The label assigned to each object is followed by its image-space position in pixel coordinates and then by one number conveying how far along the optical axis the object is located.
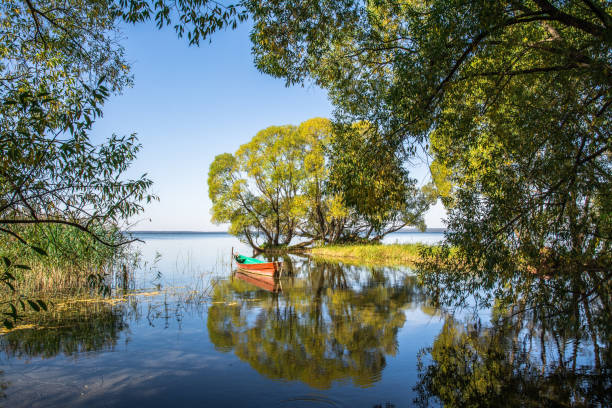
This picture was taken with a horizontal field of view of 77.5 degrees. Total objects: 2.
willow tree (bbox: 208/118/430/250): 36.34
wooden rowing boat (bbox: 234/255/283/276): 19.67
